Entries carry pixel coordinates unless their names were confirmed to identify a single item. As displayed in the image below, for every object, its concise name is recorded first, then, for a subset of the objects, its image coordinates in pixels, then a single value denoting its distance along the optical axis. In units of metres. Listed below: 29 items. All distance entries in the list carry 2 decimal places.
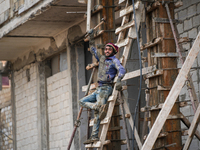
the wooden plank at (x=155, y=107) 14.15
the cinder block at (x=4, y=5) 26.90
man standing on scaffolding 15.24
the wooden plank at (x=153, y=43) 14.43
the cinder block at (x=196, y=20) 17.77
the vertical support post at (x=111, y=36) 16.98
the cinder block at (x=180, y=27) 18.69
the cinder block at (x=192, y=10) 17.98
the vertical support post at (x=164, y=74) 14.20
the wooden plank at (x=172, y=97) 12.71
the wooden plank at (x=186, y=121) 14.35
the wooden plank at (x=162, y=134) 13.88
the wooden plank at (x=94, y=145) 14.96
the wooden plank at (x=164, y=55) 14.39
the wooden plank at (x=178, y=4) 14.77
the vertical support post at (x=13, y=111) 33.87
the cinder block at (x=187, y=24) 18.19
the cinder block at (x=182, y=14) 18.45
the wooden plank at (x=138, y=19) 14.82
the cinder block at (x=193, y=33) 17.87
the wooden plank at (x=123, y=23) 15.49
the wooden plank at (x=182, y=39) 14.47
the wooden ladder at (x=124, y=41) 14.85
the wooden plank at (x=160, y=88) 14.23
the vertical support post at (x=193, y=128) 12.80
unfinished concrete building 14.49
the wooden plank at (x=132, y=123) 15.21
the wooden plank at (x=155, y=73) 14.27
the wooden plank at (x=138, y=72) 14.59
